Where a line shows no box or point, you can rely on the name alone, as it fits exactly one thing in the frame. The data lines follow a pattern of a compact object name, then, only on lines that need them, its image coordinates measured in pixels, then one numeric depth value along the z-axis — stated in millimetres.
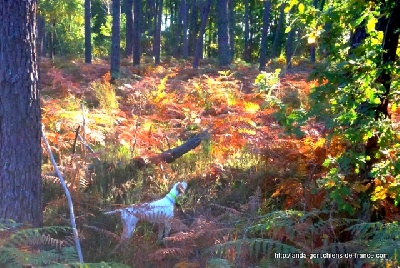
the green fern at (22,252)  3014
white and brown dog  4695
